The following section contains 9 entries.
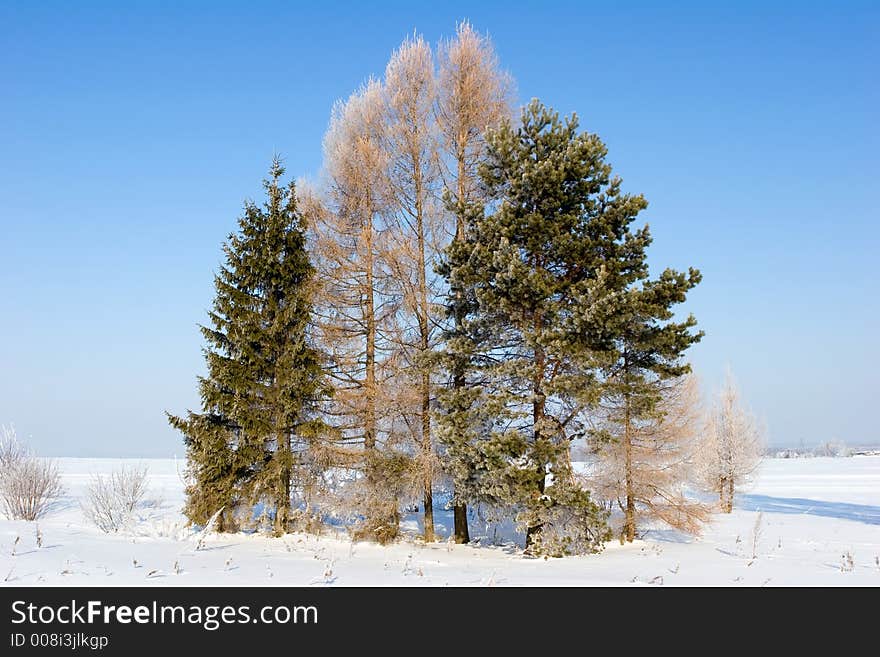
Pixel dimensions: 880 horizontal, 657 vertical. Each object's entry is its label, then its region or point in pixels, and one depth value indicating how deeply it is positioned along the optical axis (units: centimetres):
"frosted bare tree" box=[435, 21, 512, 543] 1703
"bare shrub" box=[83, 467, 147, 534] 1741
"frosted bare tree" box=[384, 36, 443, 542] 1622
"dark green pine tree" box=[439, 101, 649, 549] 1265
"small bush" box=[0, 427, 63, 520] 1844
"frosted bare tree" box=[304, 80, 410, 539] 1652
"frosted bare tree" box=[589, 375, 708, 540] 1520
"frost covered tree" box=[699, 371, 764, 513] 3173
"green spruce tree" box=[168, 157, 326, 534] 1540
